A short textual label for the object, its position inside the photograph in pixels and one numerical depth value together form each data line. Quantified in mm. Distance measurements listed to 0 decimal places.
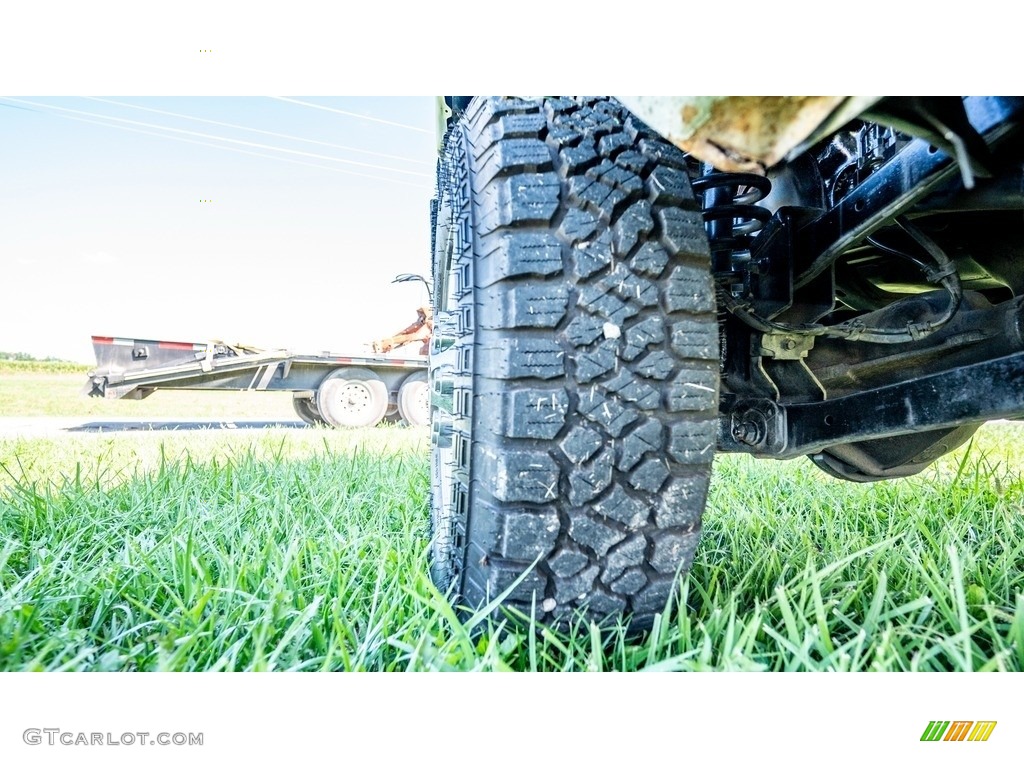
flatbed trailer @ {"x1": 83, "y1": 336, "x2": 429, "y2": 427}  4137
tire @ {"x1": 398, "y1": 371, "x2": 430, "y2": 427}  5102
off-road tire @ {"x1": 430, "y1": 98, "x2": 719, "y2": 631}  674
